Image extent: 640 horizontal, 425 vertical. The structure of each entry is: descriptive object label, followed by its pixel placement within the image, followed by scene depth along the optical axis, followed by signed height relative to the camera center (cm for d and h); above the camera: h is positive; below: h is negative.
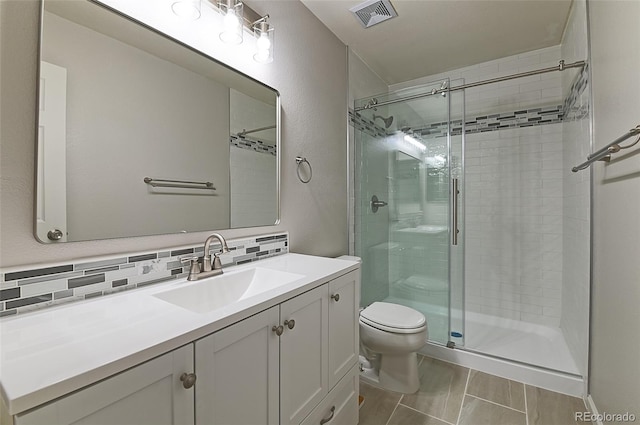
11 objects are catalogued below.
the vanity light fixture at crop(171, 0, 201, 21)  114 +80
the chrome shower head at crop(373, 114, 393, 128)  255 +81
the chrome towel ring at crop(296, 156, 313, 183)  181 +31
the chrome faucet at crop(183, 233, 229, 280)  113 -22
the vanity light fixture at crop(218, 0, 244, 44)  130 +86
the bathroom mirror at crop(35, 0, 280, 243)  88 +29
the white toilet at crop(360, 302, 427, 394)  175 -82
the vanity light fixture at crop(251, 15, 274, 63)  148 +88
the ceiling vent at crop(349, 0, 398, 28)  188 +135
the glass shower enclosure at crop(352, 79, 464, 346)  227 +7
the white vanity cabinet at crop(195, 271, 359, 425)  75 -49
